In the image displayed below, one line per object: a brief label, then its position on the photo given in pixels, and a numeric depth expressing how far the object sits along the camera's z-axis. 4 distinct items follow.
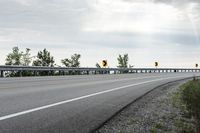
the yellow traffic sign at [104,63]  24.13
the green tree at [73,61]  50.41
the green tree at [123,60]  60.72
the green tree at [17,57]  41.11
